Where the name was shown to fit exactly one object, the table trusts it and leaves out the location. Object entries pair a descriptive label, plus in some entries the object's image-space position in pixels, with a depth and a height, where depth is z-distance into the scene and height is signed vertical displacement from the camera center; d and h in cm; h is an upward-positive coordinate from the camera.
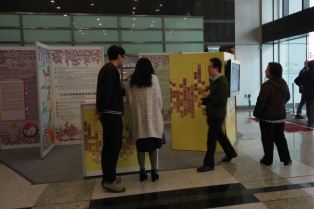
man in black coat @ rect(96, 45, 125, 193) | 335 -35
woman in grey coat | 360 -33
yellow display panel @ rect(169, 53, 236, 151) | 507 -38
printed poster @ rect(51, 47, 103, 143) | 588 -6
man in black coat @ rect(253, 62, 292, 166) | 409 -48
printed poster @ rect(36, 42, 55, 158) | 500 -31
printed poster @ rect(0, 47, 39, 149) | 563 -27
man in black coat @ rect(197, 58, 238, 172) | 394 -37
